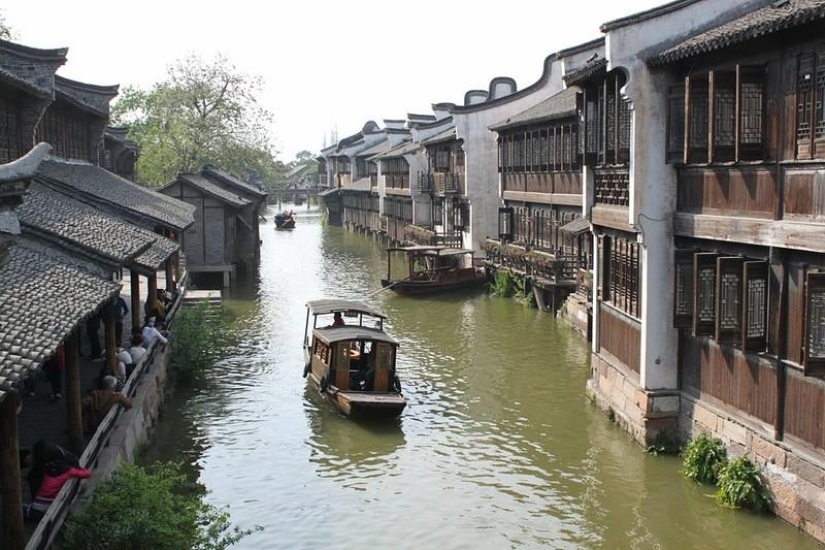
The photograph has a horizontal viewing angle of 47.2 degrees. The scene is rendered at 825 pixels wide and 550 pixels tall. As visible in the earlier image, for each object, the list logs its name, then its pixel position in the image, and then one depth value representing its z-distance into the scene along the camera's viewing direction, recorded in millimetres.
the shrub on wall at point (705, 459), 15695
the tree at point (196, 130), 60375
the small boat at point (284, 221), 87500
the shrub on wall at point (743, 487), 14289
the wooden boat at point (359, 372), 20609
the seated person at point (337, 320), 24516
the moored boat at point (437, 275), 40281
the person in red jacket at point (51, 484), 10961
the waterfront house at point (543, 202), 33438
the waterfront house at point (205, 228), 43781
